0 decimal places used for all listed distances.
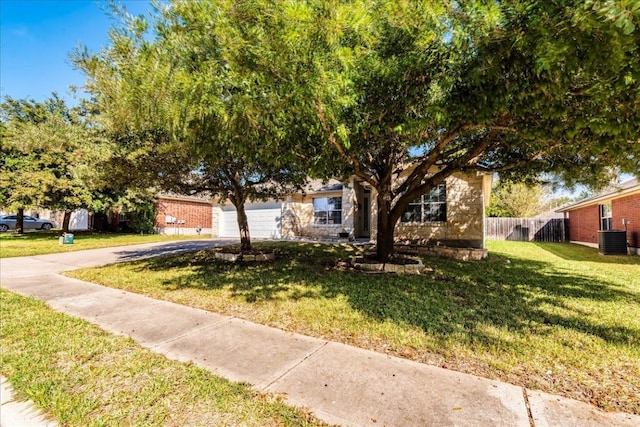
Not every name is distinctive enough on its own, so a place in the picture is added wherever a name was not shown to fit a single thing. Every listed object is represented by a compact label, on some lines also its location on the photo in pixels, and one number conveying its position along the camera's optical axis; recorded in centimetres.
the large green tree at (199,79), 390
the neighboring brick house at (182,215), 2441
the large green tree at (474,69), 297
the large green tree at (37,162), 1669
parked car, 2763
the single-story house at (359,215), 1207
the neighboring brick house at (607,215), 1297
